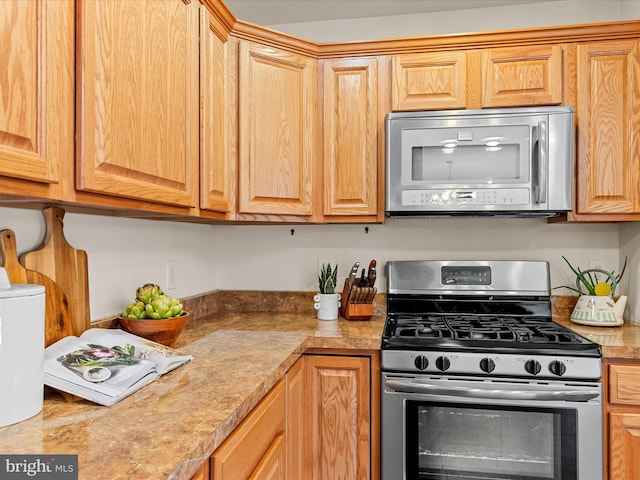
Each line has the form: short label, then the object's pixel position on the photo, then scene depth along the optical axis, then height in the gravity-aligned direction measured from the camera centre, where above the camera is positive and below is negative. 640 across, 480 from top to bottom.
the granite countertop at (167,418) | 0.77 -0.37
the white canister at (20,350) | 0.86 -0.21
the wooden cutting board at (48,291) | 1.18 -0.14
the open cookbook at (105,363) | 1.02 -0.31
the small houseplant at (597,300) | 1.99 -0.26
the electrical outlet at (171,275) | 2.03 -0.15
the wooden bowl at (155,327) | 1.46 -0.28
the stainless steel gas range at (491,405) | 1.66 -0.62
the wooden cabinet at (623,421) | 1.65 -0.66
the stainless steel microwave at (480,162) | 1.92 +0.34
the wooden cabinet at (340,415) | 1.79 -0.69
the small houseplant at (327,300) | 2.17 -0.29
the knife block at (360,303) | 2.12 -0.29
